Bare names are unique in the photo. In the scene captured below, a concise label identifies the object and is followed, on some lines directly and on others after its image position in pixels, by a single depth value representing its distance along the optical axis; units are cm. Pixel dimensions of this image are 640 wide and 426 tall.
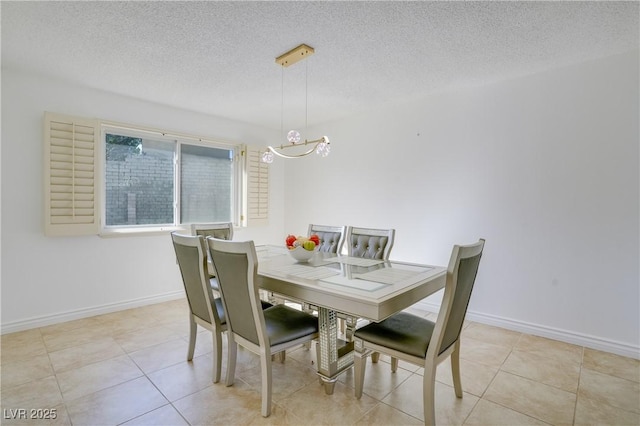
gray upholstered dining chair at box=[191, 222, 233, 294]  310
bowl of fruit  238
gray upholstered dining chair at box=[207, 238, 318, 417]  170
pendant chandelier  244
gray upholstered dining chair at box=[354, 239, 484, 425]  158
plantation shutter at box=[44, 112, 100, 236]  299
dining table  159
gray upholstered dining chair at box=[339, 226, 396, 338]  278
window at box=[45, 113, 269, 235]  306
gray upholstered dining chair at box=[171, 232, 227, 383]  200
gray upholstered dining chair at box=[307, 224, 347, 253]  309
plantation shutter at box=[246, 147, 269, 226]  462
